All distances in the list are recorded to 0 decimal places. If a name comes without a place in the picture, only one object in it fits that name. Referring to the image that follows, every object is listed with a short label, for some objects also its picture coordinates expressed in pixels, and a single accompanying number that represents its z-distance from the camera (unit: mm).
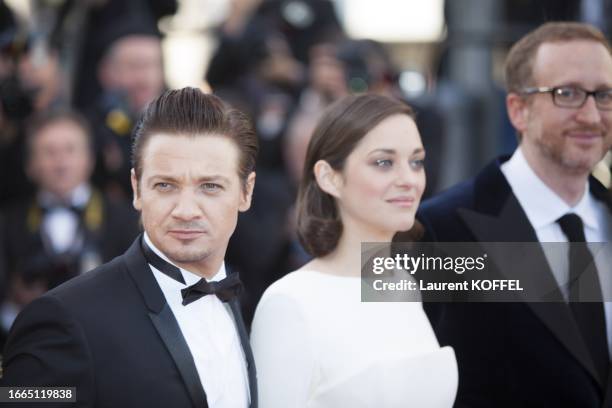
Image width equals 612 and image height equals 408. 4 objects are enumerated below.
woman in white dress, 6980
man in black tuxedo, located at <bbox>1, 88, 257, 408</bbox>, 6059
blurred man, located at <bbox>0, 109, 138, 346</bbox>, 11742
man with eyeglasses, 7625
